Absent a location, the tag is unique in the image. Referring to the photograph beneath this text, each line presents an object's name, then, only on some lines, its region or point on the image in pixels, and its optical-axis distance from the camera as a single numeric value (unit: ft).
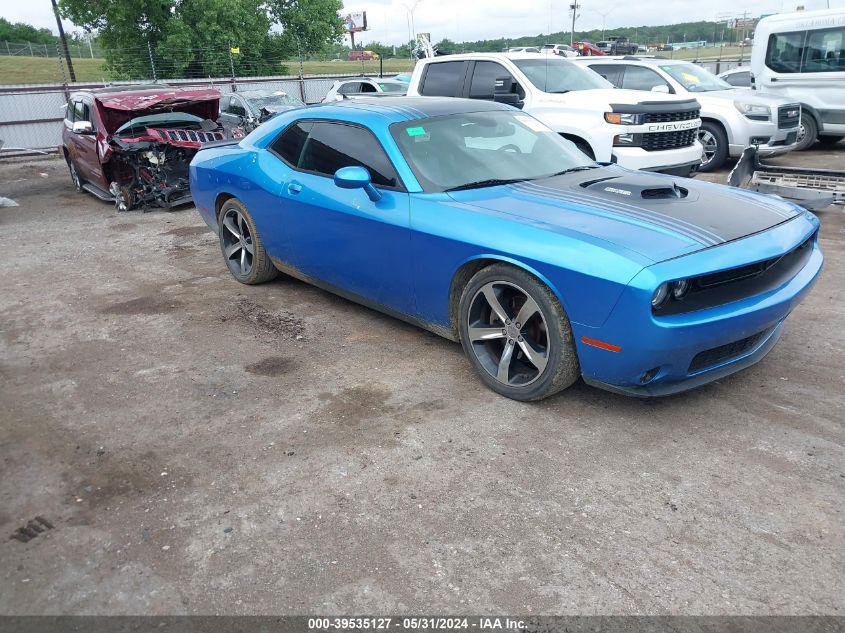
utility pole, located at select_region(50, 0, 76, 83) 79.92
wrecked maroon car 31.42
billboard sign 238.07
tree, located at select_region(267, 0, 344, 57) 133.39
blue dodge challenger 10.53
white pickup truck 26.89
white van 39.11
